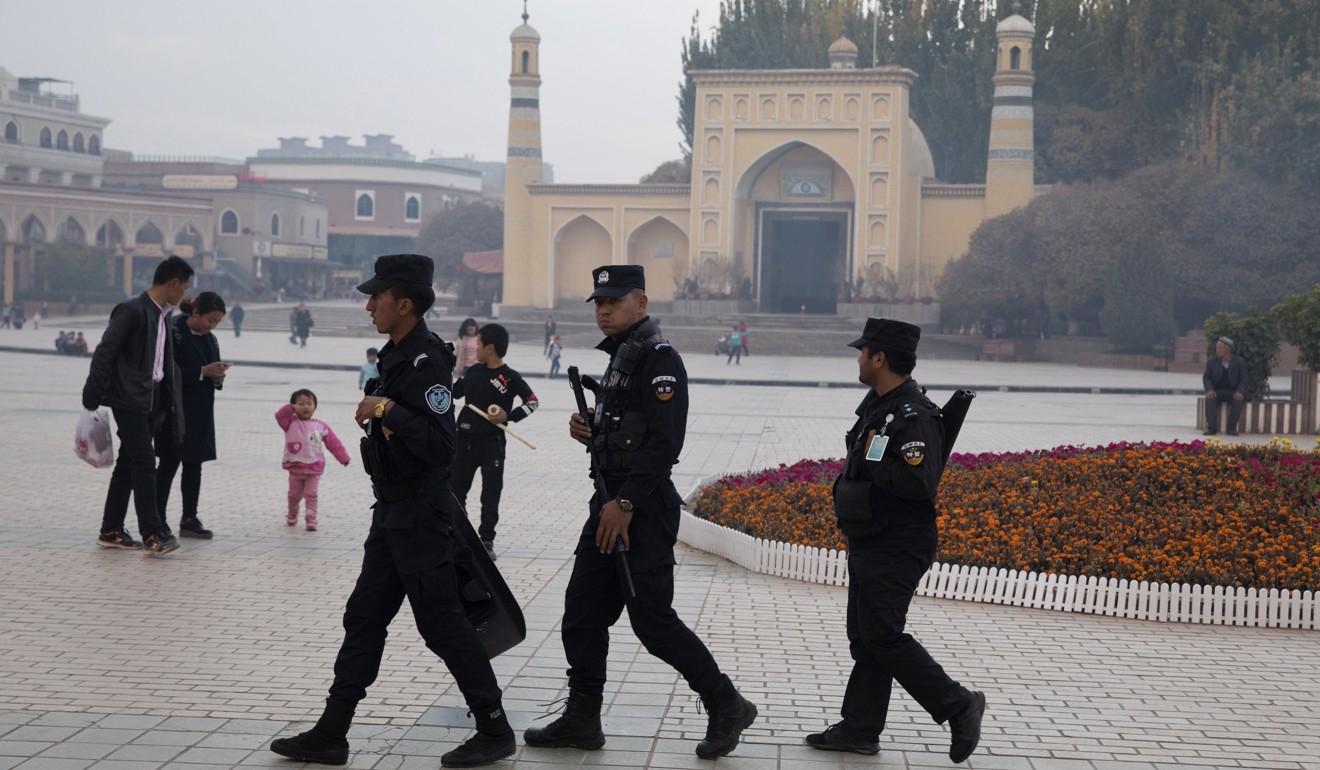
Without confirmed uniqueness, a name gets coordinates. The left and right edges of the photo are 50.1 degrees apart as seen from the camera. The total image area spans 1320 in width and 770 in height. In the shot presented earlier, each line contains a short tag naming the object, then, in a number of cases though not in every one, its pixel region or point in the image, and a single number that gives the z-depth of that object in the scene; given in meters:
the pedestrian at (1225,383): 17.94
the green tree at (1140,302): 38.97
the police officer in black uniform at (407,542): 4.70
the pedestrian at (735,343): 36.16
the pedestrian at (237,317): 44.26
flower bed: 7.50
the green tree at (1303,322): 17.27
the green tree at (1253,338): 18.44
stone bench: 18.36
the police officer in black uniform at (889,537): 4.75
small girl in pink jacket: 9.45
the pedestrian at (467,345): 14.84
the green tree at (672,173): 61.69
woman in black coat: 8.57
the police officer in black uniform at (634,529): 4.82
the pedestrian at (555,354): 29.00
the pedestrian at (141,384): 7.96
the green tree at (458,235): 67.38
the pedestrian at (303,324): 38.56
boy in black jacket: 8.46
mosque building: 47.69
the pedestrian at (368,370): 15.82
